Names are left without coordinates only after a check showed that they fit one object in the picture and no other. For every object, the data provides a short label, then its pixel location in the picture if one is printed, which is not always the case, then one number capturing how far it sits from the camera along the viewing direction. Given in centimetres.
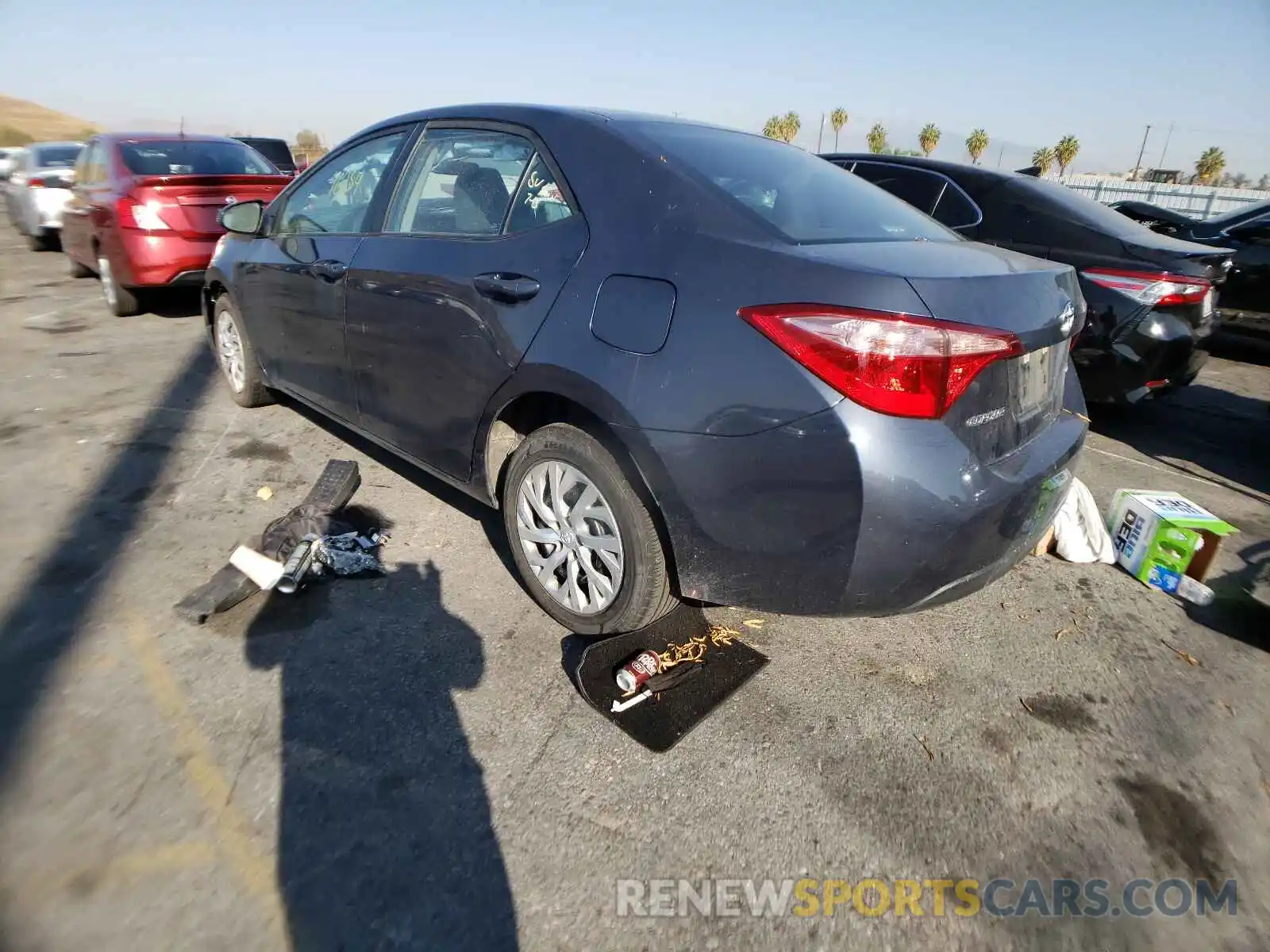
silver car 1086
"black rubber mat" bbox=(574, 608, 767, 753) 224
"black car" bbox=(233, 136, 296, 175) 1453
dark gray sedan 186
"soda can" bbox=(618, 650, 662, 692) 234
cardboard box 306
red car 605
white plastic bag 332
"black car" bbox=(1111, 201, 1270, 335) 676
